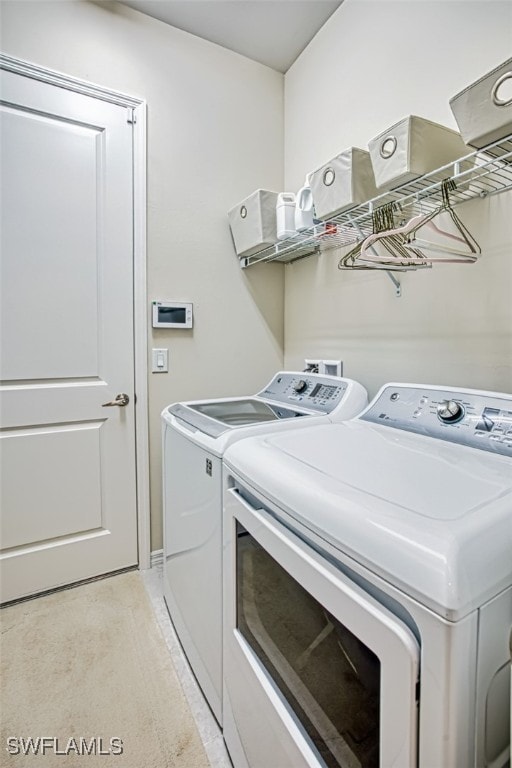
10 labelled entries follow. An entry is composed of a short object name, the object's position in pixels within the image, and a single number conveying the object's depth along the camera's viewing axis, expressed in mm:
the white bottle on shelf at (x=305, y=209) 1565
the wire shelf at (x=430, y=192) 1008
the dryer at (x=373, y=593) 487
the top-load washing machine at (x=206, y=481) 1143
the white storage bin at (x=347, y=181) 1263
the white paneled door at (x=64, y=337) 1686
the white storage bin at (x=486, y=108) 849
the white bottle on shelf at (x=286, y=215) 1670
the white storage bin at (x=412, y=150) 1044
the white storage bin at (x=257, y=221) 1810
